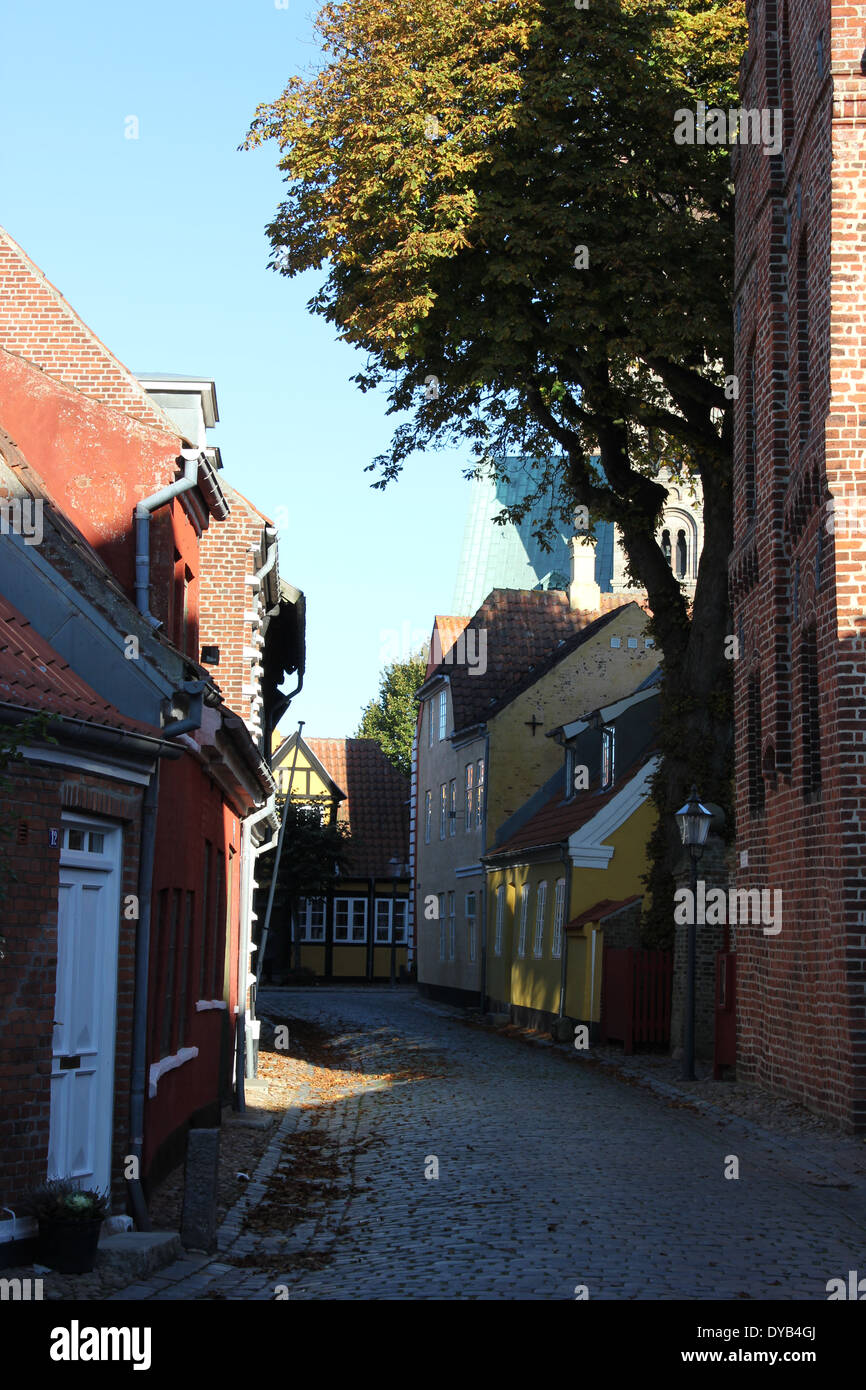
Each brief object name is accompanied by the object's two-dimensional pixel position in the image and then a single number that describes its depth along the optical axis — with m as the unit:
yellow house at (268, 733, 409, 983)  56.31
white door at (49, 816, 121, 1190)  9.16
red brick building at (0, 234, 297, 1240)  9.82
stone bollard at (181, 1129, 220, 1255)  9.34
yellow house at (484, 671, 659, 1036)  26.42
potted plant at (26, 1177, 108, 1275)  8.09
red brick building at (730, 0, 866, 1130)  13.98
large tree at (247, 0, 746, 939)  21.31
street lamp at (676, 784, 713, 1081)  19.27
